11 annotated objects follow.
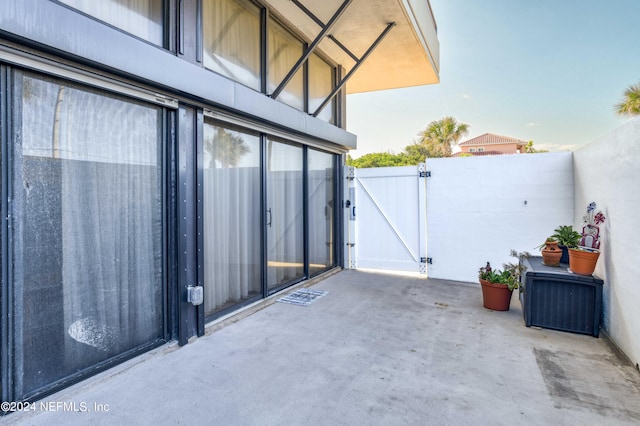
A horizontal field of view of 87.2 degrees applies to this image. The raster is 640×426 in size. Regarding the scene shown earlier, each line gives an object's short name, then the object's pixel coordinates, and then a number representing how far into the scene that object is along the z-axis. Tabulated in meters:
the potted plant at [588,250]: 3.11
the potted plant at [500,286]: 3.77
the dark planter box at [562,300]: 3.08
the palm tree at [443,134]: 20.16
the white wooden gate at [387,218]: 5.66
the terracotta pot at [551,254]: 3.54
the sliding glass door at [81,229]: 1.93
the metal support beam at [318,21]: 4.08
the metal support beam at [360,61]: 4.69
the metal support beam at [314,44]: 3.90
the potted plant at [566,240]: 3.55
